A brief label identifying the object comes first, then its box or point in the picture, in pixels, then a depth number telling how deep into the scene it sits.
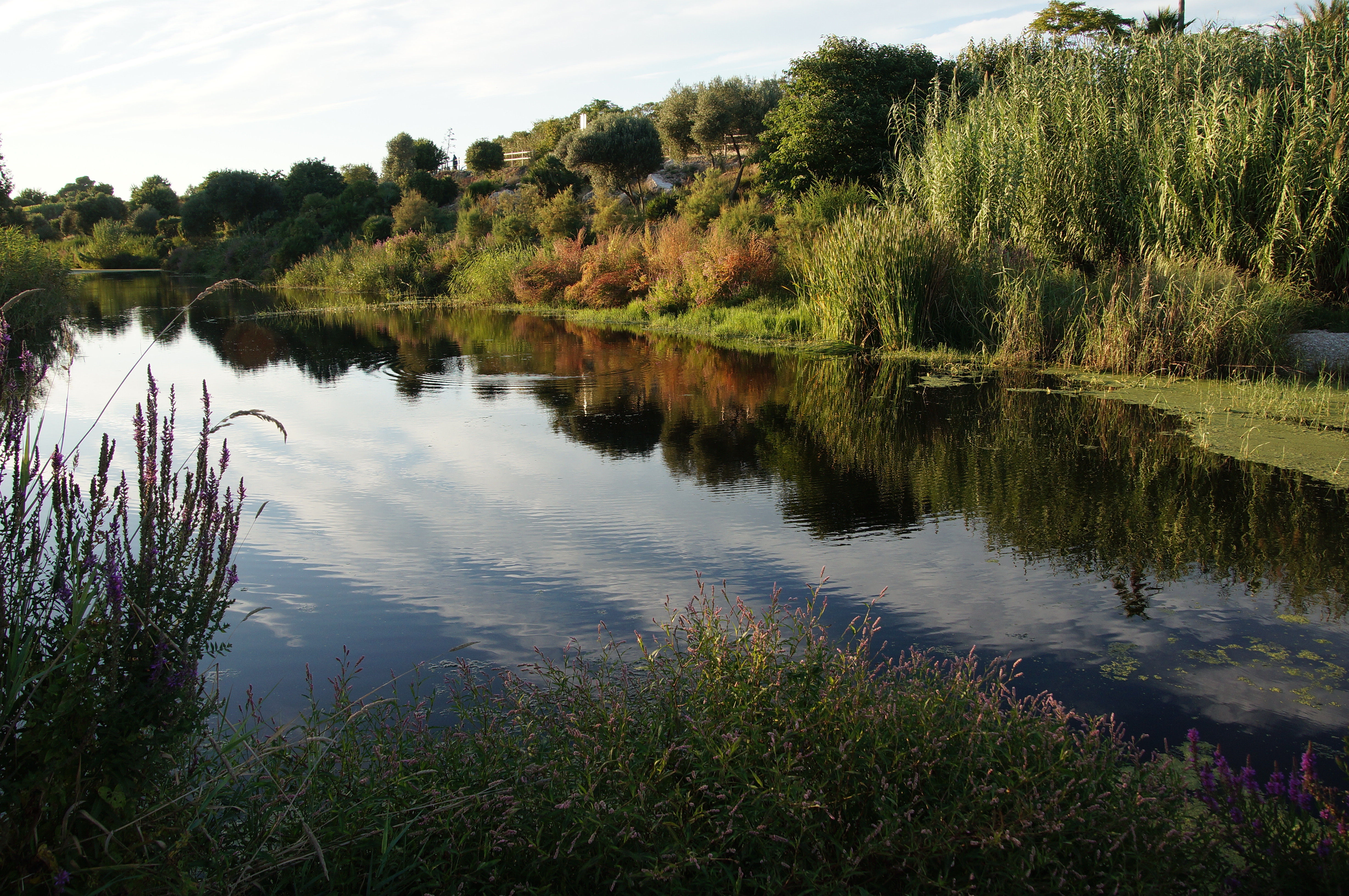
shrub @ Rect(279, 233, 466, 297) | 28.42
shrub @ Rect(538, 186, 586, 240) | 27.91
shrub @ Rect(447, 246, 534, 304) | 24.27
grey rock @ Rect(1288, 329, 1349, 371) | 9.38
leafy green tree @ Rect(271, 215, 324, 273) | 36.81
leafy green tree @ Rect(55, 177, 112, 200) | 69.75
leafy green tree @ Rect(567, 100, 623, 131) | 53.03
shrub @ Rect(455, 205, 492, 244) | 29.73
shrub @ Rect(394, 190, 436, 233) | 34.47
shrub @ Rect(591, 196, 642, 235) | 26.78
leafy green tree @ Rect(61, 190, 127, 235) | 60.03
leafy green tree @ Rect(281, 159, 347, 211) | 48.62
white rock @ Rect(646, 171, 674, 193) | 37.59
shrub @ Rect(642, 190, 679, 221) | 27.50
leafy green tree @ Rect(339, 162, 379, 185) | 51.94
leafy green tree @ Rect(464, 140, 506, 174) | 48.44
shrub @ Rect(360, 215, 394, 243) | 34.56
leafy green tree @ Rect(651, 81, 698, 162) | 37.50
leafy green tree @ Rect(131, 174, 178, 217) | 61.34
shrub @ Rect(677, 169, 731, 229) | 24.09
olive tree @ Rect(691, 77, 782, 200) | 35.59
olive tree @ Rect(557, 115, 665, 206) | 34.91
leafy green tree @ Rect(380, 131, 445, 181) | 52.59
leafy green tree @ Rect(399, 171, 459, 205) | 41.47
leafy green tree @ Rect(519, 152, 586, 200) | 34.12
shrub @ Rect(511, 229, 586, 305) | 22.23
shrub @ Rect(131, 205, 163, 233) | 56.53
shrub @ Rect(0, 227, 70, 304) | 13.40
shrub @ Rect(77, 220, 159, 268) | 52.62
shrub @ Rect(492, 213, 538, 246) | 28.28
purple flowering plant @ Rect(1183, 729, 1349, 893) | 1.87
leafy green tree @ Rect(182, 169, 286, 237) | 48.06
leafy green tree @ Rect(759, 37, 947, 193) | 21.52
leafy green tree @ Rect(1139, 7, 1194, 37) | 25.00
